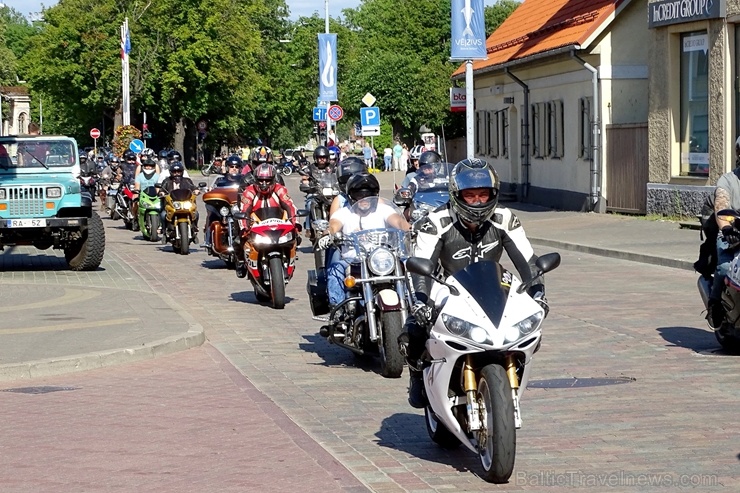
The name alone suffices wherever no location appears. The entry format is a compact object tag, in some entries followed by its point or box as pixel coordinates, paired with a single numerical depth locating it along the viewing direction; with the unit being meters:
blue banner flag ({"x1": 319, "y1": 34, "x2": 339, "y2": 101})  46.03
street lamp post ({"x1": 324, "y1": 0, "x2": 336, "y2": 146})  52.19
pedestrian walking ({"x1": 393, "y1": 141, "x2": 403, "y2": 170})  64.53
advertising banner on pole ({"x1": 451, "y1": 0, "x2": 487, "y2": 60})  27.23
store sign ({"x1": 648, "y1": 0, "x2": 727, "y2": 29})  25.94
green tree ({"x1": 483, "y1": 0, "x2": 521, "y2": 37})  100.75
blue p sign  46.56
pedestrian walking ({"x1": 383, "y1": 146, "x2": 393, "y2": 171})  72.75
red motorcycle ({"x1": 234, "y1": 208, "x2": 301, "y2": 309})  14.95
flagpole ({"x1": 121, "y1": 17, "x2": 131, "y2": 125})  57.44
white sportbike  6.46
